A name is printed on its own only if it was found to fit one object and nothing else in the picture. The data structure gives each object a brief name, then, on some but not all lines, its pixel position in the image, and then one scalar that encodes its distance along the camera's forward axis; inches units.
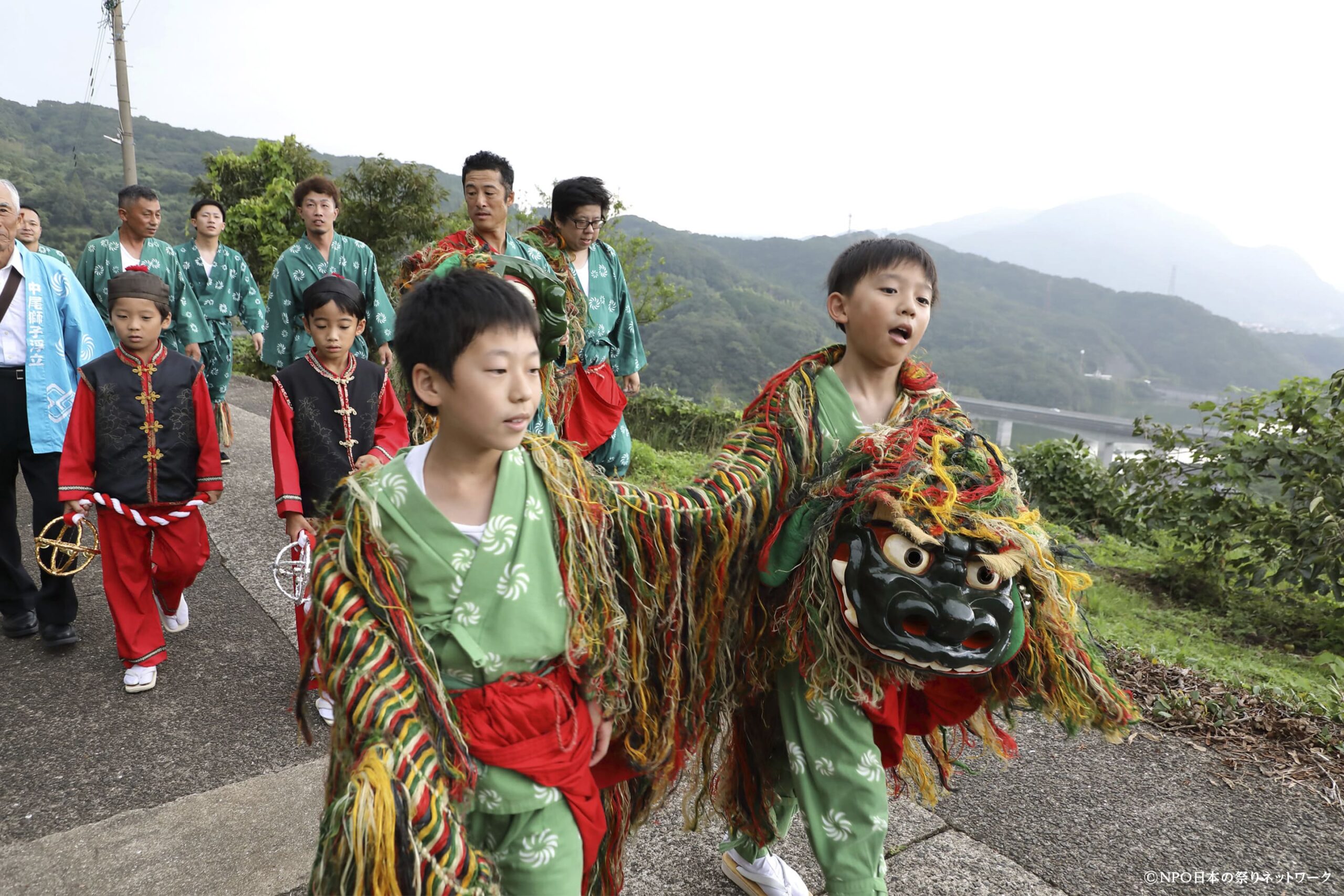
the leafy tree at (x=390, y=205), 566.9
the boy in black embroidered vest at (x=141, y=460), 128.7
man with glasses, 166.2
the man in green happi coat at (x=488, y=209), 158.6
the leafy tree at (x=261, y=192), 582.9
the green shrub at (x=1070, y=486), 295.3
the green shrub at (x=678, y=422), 412.8
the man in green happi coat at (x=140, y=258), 218.7
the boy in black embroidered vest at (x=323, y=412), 123.4
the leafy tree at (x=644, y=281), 497.0
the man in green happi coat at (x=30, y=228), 221.1
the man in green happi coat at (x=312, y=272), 167.8
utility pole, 484.7
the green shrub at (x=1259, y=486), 170.4
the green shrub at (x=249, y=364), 527.8
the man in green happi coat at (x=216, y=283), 251.3
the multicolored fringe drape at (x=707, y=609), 54.9
